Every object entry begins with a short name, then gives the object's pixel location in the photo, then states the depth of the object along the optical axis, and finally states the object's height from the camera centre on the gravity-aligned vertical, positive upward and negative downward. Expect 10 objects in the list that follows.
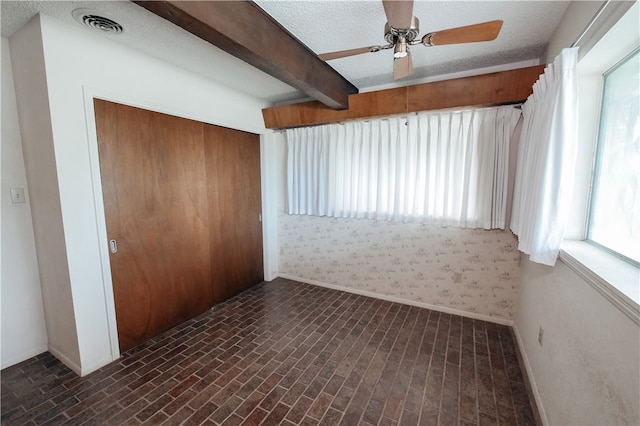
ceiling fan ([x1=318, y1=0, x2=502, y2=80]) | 1.30 +0.86
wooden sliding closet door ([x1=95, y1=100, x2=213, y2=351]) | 2.12 -0.27
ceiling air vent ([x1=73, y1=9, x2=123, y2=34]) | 1.65 +1.11
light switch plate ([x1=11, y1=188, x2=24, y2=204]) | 1.99 -0.06
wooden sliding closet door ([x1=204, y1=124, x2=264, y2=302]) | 2.98 -0.29
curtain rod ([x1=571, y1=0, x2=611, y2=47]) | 1.16 +0.79
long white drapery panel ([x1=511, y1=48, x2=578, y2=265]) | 1.38 +0.13
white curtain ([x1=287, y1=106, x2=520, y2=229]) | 2.52 +0.18
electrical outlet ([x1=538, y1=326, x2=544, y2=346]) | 1.73 -1.03
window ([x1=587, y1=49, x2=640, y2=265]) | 1.19 +0.08
